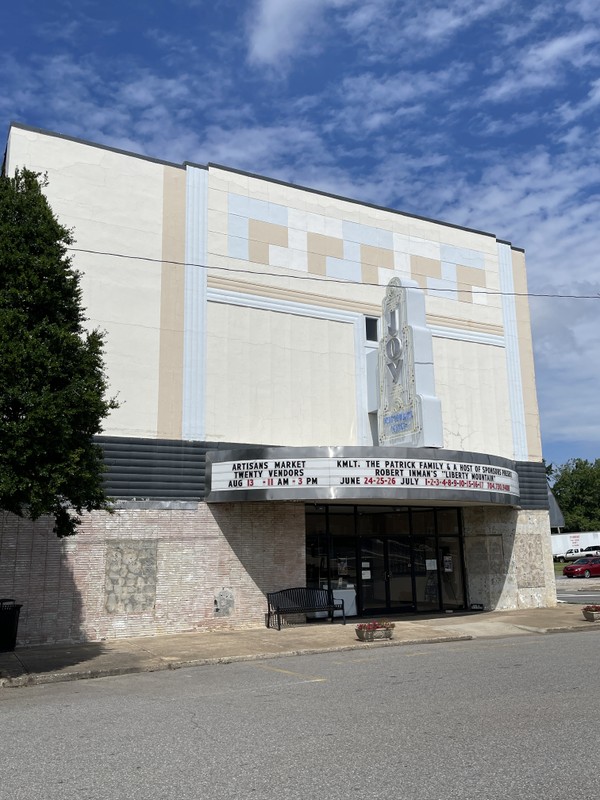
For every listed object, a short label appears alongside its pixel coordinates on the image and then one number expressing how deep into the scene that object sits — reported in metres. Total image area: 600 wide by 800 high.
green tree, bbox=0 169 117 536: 11.69
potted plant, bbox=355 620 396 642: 15.91
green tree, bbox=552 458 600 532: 92.06
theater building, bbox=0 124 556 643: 17.66
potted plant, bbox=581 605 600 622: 18.95
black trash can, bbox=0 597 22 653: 15.33
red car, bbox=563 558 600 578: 44.50
